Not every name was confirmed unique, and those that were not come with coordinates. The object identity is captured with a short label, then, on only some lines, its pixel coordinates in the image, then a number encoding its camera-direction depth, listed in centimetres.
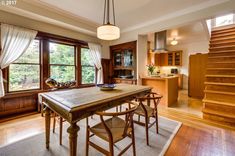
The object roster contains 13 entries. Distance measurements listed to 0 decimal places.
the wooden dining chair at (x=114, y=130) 129
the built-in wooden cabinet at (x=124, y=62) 457
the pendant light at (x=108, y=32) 214
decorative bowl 218
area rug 173
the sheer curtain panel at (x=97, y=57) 462
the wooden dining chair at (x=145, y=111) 194
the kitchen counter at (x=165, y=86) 387
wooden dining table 127
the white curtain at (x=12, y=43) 275
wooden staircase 279
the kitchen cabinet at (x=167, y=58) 696
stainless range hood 461
